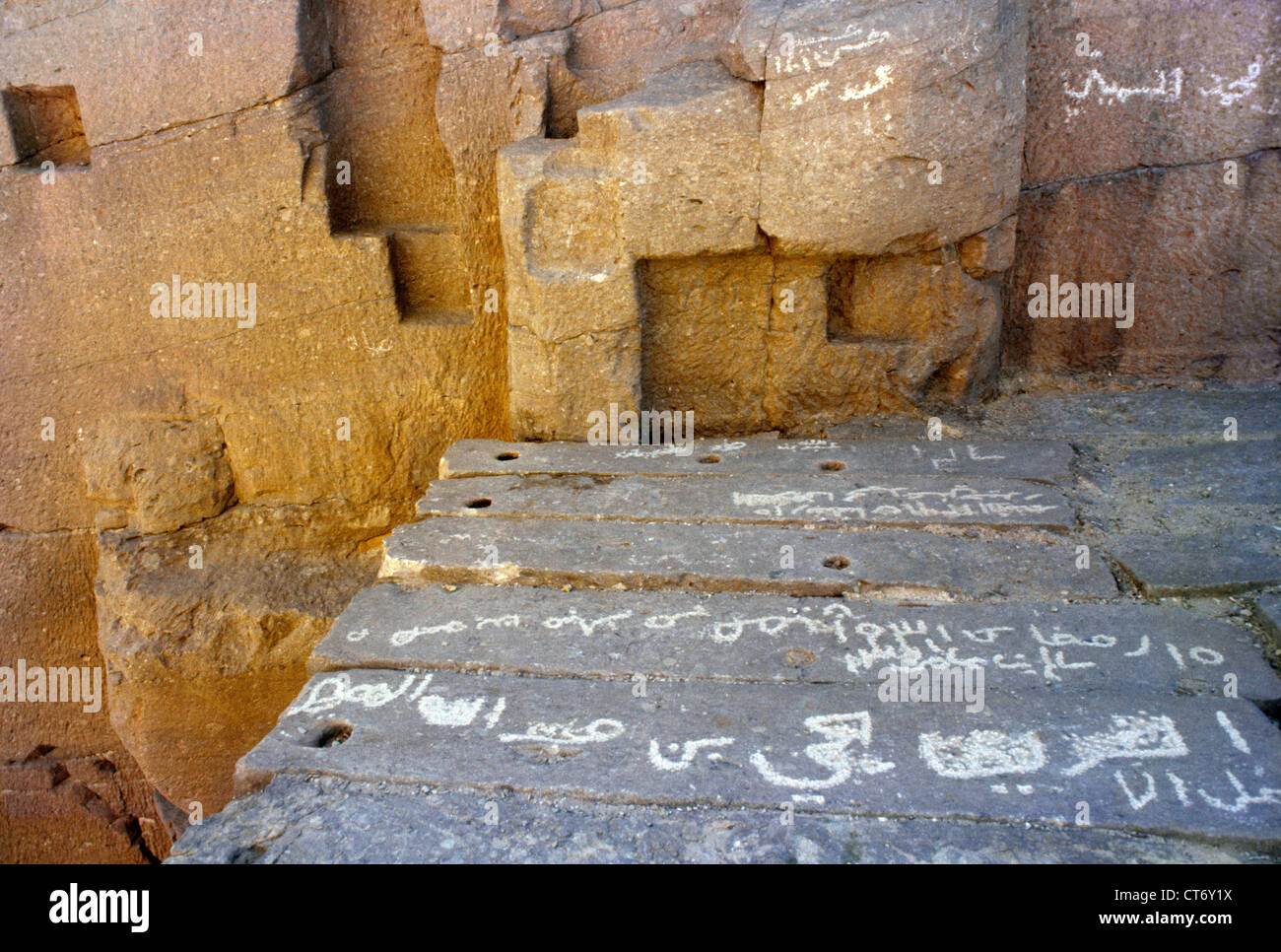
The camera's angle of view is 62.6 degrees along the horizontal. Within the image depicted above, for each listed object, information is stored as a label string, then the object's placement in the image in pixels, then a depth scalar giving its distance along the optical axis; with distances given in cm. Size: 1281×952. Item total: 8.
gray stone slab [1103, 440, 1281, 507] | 279
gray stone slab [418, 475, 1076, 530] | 273
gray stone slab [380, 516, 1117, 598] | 242
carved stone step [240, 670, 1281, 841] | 174
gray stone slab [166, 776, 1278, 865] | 164
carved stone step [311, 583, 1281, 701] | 209
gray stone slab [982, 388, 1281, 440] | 326
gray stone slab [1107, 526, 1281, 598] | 233
